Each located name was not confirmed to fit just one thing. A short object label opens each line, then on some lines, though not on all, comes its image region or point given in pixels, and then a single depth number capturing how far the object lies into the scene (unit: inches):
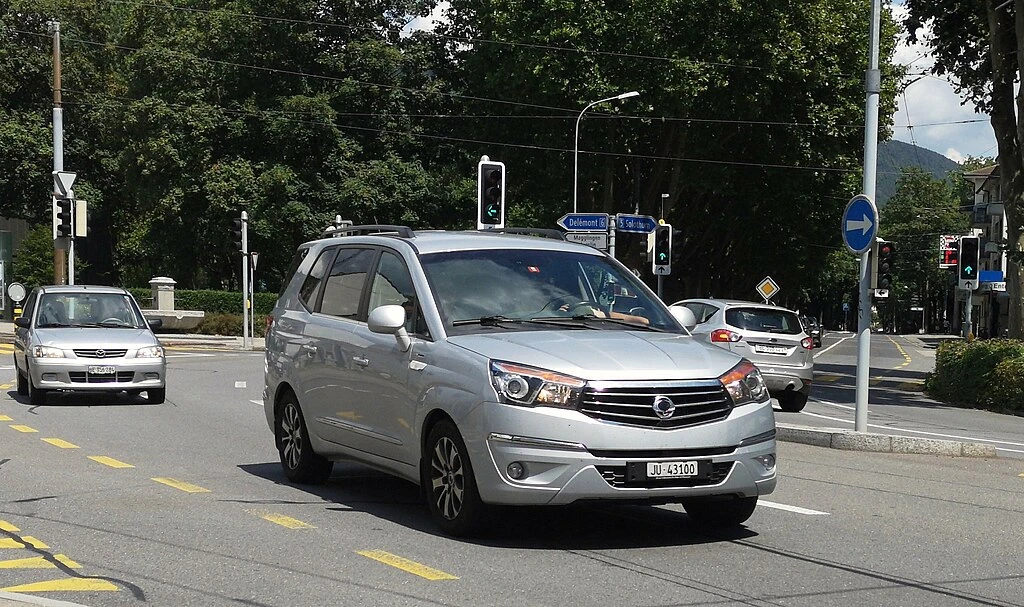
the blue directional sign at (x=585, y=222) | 1068.5
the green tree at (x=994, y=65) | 1061.8
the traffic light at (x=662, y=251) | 1346.0
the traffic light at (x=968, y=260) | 1296.8
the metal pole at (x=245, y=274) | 1636.3
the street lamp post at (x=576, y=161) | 1681.7
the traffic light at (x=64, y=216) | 1398.9
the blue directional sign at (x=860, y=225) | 575.5
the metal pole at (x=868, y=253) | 574.2
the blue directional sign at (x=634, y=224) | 1116.5
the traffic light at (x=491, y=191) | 904.9
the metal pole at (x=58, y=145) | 1456.7
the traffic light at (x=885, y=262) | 699.4
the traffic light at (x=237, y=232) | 1680.5
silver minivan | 289.0
